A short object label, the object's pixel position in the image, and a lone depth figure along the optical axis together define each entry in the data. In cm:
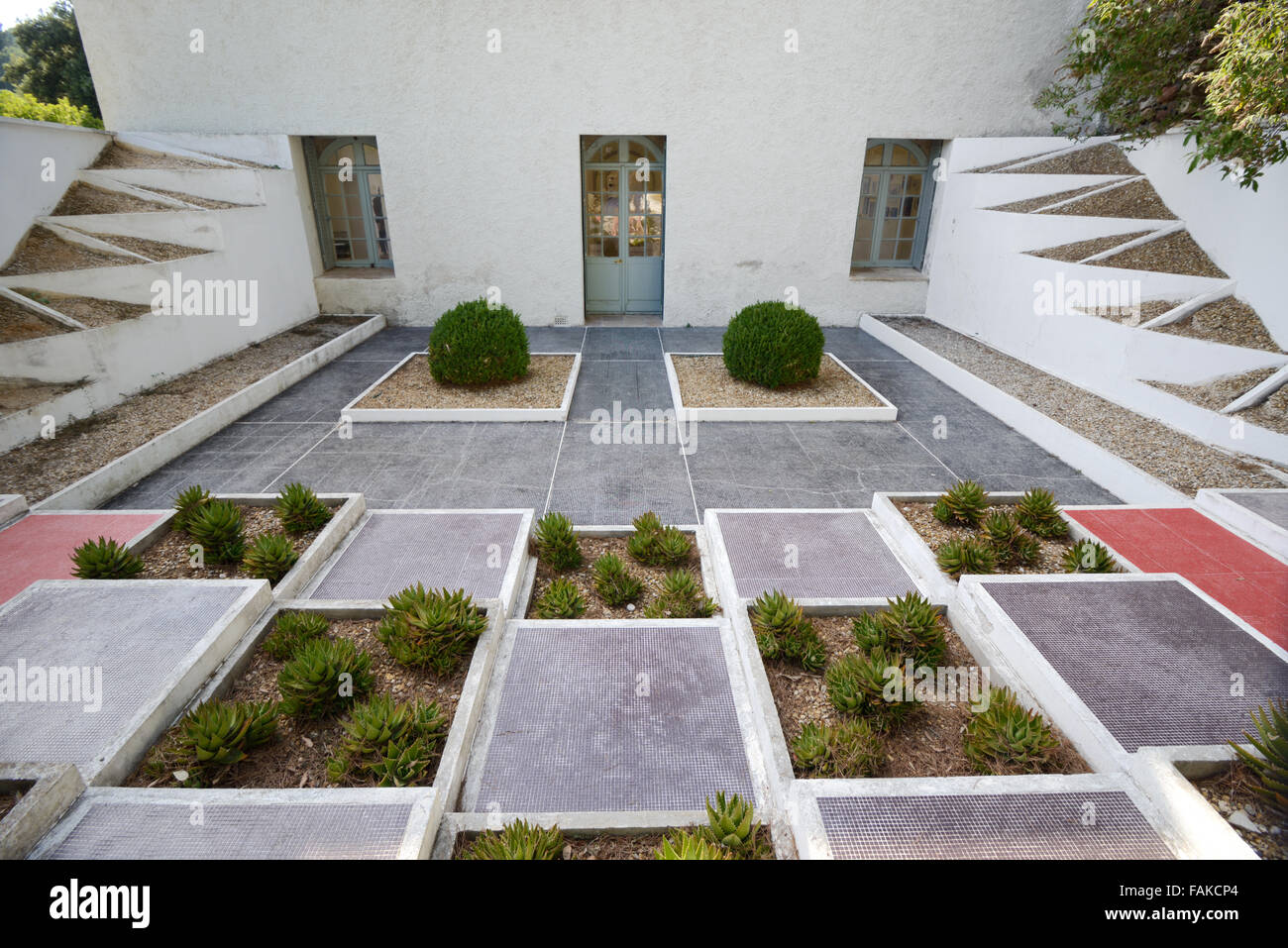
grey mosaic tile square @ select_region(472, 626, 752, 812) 285
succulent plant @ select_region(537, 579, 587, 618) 408
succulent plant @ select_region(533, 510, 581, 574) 464
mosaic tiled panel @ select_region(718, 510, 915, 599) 433
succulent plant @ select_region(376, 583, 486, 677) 347
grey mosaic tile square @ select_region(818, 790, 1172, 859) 240
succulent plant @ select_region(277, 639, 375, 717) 312
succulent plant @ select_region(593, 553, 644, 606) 426
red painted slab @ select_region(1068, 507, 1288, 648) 400
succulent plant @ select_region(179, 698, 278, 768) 283
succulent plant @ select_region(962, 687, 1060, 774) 287
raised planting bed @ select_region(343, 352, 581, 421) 760
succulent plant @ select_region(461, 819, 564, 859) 231
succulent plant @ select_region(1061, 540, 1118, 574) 431
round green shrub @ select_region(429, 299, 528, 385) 796
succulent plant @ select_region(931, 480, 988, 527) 489
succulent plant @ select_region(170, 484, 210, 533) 478
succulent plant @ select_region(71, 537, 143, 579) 412
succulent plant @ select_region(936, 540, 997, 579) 424
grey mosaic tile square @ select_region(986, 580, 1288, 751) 305
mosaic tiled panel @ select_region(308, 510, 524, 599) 435
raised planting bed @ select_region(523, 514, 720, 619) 416
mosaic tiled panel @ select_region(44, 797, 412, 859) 240
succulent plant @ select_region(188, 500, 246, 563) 446
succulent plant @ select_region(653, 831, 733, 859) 225
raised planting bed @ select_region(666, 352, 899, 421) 768
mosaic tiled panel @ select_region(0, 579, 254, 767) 295
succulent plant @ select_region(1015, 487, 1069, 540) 482
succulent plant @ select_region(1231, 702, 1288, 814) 246
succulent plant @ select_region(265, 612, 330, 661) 360
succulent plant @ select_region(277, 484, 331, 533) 482
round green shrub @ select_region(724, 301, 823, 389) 795
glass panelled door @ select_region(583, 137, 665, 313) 1170
